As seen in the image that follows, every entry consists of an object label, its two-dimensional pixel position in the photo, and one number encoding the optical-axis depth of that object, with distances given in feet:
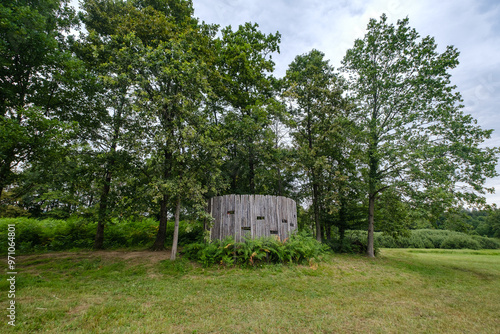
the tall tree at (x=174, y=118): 26.40
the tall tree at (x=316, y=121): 44.11
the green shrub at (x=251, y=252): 26.30
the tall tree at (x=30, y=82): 23.53
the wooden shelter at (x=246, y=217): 29.07
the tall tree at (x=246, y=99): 42.96
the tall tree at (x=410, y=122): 34.42
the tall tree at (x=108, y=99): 28.19
